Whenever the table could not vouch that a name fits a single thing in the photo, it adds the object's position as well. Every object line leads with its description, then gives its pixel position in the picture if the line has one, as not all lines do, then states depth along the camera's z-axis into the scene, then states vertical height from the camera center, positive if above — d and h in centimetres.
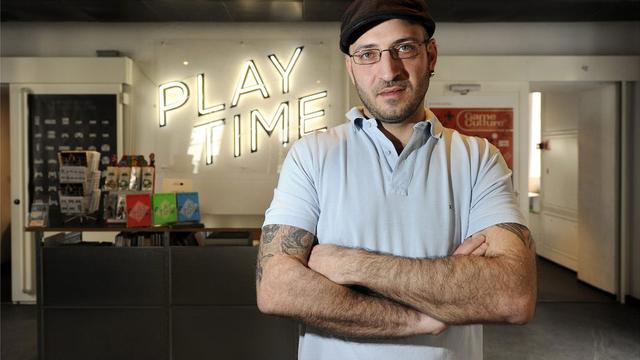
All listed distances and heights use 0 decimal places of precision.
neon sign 532 +77
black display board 522 +48
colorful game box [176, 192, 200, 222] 347 -21
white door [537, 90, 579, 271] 652 -4
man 116 -13
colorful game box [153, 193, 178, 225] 339 -23
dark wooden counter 335 -87
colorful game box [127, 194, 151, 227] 337 -24
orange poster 536 +60
